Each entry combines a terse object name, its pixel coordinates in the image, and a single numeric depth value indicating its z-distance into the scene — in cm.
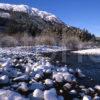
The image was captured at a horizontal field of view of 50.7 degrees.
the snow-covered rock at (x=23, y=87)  314
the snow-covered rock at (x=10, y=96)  249
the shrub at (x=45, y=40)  2056
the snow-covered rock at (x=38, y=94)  280
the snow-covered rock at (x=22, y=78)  372
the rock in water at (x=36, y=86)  326
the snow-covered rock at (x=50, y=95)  270
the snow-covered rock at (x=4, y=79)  347
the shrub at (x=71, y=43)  2007
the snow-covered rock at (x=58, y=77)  387
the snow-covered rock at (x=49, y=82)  359
